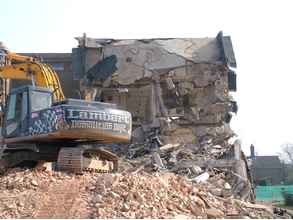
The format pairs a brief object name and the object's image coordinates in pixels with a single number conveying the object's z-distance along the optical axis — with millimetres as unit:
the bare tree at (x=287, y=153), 67506
